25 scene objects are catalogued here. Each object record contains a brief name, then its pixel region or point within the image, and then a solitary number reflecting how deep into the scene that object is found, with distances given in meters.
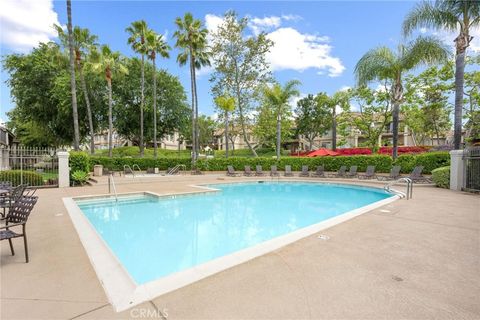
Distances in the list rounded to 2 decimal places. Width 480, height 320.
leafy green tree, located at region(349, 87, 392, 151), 26.58
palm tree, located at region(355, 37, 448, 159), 17.08
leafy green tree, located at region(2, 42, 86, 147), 26.39
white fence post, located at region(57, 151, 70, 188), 14.25
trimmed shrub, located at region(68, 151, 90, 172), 15.27
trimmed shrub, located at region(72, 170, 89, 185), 14.96
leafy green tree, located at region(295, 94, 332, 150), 43.52
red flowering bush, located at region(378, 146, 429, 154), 30.01
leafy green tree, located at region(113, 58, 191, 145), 30.22
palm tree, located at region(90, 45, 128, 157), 23.02
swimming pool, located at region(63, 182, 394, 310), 5.35
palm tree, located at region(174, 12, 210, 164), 23.88
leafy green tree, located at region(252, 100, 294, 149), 37.75
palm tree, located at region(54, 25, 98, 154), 23.20
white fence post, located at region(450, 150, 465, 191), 13.01
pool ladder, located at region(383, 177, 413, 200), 10.70
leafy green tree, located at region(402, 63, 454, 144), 24.11
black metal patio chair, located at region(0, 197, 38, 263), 4.41
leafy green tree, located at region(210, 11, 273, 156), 28.06
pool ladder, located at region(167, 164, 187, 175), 23.09
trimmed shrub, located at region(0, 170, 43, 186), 12.68
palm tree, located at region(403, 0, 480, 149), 13.70
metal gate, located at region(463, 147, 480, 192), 12.06
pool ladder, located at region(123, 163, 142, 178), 22.62
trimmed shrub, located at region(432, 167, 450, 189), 14.16
